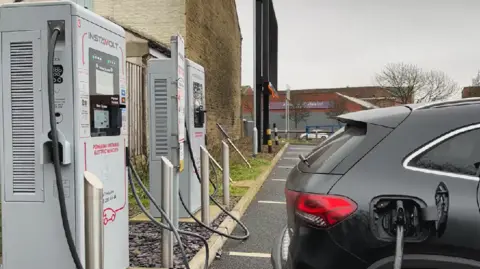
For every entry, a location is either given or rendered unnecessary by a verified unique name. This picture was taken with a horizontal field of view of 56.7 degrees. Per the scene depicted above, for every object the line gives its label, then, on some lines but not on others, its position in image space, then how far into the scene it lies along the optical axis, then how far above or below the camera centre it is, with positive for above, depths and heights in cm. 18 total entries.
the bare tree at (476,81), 3666 +297
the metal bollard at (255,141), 1528 -82
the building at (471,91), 3295 +195
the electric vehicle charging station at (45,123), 312 -4
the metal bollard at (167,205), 423 -83
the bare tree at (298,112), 5225 +60
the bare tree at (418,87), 3331 +227
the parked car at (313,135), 3033 -125
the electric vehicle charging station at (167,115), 466 +3
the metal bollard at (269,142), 1736 -97
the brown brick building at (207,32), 1156 +253
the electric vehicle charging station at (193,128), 623 -16
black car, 241 -46
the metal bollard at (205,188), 581 -93
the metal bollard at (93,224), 307 -74
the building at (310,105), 5019 +142
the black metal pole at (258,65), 1608 +190
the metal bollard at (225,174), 701 -91
